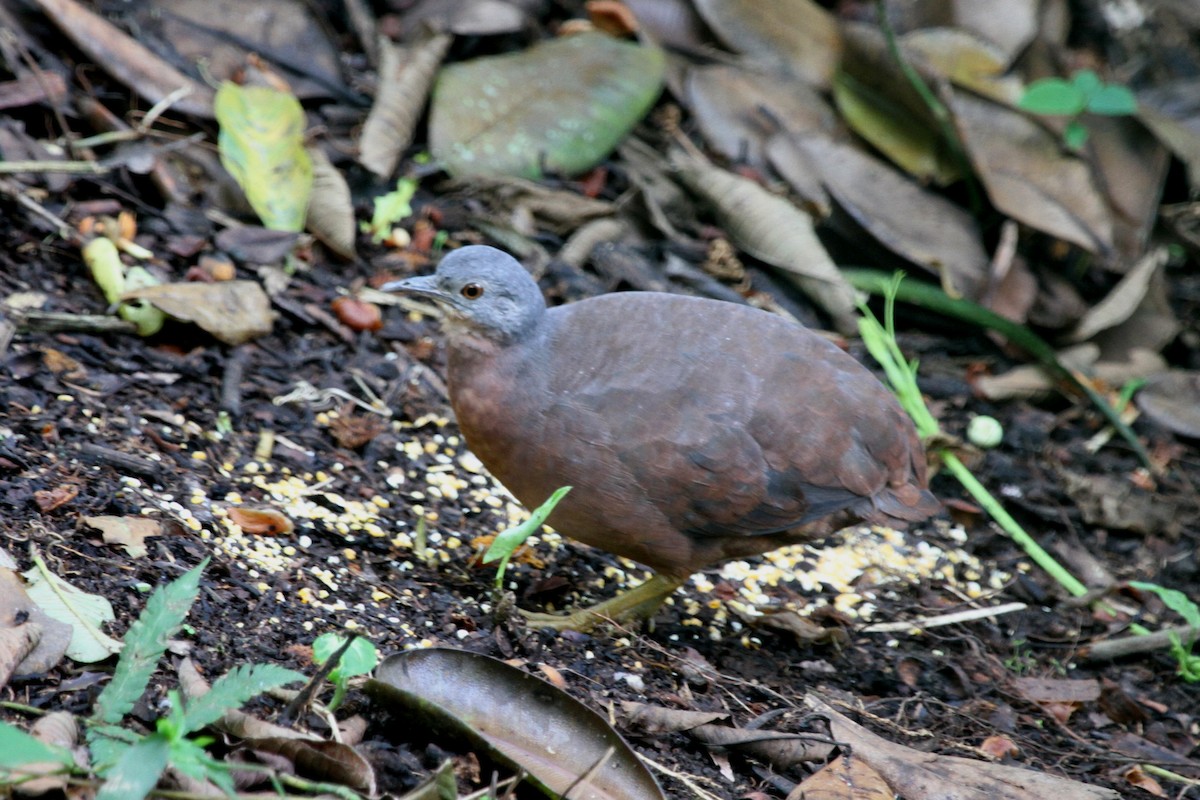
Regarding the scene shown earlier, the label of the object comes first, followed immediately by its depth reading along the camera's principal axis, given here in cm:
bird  805
